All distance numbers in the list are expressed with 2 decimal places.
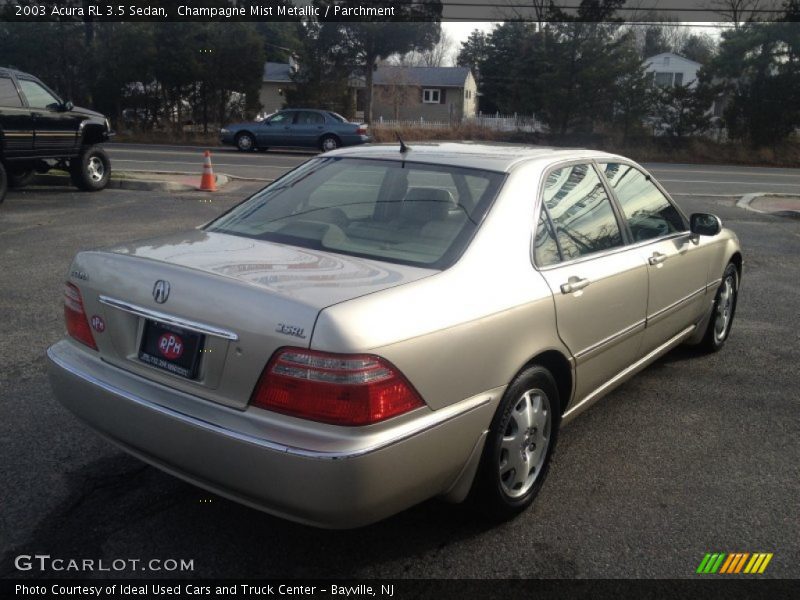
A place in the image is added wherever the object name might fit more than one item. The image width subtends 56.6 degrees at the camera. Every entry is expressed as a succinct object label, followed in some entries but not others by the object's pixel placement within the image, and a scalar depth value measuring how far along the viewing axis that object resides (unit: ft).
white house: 177.99
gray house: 161.48
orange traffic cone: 48.09
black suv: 38.06
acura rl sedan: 8.07
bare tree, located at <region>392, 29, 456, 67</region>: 225.15
